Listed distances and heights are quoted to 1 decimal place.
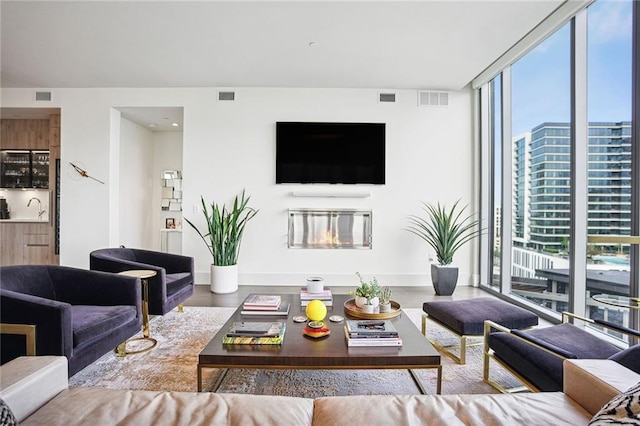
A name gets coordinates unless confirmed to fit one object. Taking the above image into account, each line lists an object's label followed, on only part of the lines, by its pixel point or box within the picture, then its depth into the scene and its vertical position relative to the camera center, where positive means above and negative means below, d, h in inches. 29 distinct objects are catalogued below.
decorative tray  88.7 -26.4
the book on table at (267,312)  92.5 -27.3
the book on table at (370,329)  73.7 -25.9
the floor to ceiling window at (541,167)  129.6 +19.3
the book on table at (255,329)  74.7 -26.5
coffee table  67.2 -28.4
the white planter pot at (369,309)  89.8 -25.3
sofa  43.1 -26.1
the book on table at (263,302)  94.7 -25.7
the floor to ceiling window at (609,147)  105.2 +22.1
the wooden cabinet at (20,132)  227.1 +51.2
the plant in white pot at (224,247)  176.1 -18.7
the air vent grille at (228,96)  194.2 +65.0
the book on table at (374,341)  72.5 -27.3
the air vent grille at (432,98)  195.0 +65.3
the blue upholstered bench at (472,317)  90.7 -28.1
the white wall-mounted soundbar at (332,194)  193.2 +10.3
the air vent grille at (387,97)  194.5 +65.5
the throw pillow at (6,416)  35.1 -21.6
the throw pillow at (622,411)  32.7 -19.5
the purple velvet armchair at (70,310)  73.3 -25.0
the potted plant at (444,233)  176.4 -10.8
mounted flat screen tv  193.3 +33.0
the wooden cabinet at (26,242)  218.5 -21.1
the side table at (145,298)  111.1 -29.2
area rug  81.3 -41.8
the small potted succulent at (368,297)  90.6 -22.5
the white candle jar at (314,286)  107.5 -23.3
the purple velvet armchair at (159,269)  116.3 -22.9
